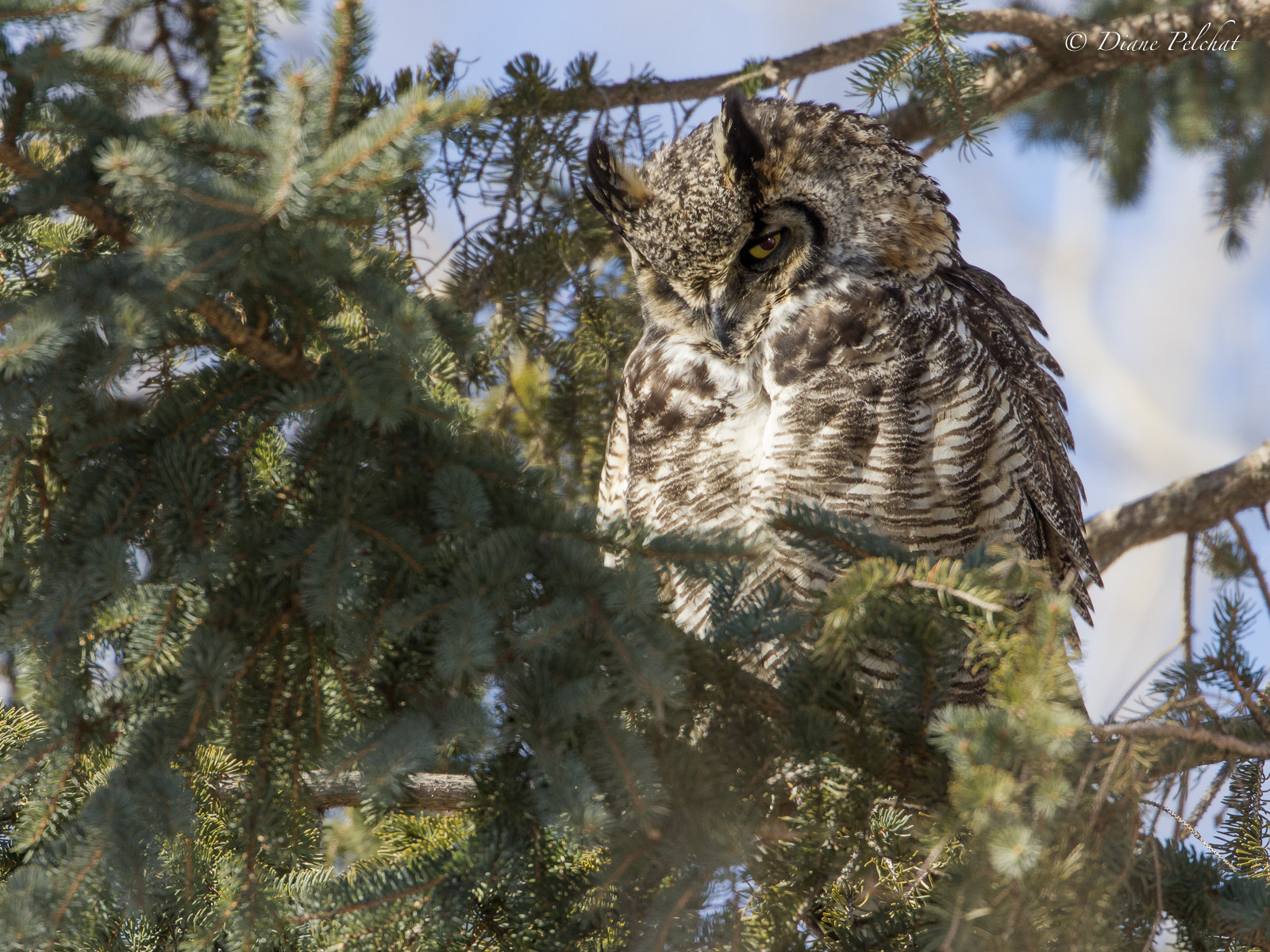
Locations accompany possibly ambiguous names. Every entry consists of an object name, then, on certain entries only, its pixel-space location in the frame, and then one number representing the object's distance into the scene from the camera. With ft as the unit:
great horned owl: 38.09
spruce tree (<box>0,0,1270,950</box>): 36.64
